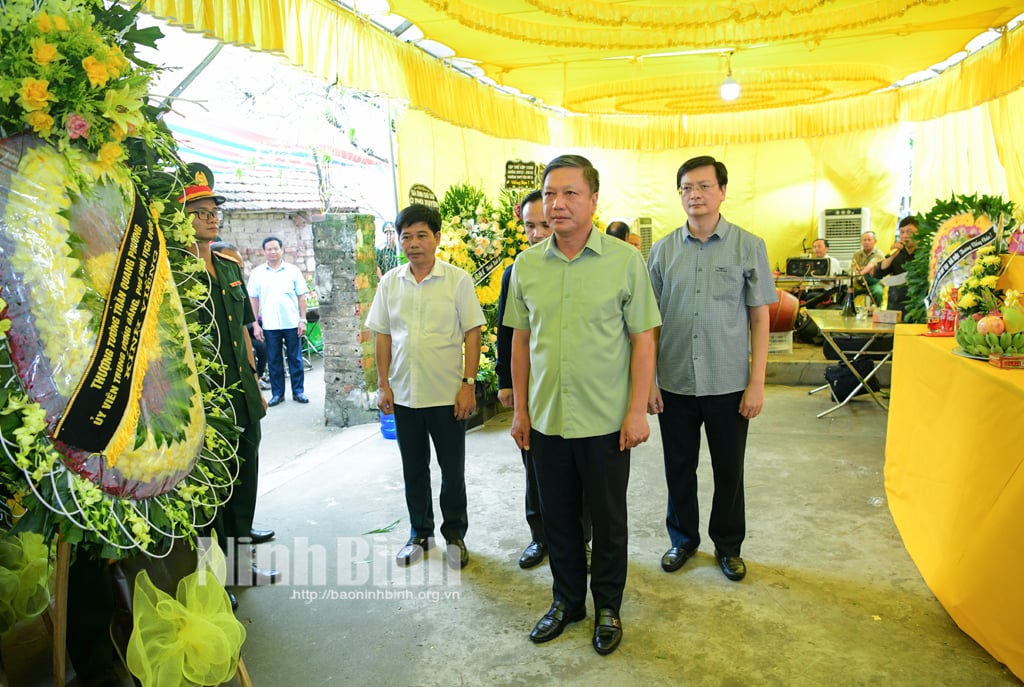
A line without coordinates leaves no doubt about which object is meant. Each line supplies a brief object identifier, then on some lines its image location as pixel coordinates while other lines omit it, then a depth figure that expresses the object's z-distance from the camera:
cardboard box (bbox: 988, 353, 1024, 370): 2.49
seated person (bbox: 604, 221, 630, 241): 5.99
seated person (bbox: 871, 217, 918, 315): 5.25
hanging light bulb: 6.76
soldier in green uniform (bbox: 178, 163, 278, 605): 2.82
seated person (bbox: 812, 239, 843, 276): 9.20
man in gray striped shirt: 2.75
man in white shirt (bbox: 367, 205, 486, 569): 3.04
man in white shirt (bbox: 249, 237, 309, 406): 7.00
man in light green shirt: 2.31
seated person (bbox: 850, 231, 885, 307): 7.47
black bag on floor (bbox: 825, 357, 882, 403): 5.79
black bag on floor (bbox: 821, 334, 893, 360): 5.84
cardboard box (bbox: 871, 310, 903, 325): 4.93
